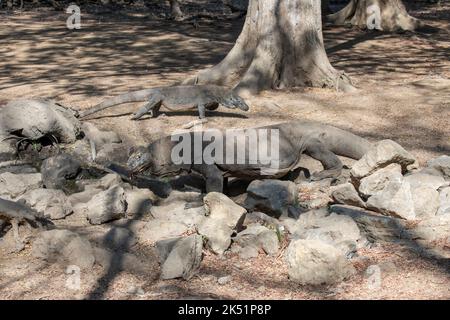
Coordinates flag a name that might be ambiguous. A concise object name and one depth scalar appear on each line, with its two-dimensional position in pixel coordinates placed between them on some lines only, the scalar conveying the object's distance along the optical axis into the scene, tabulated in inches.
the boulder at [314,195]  197.8
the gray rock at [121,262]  160.1
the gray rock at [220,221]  167.6
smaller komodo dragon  293.9
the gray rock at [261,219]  182.1
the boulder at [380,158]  194.5
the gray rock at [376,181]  186.4
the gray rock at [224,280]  153.4
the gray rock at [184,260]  155.1
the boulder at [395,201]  177.8
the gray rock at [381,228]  170.1
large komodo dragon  205.5
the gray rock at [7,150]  245.8
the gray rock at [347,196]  187.6
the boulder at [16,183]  207.0
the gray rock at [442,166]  206.4
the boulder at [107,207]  188.1
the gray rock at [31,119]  250.8
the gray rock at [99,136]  263.7
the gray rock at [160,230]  177.5
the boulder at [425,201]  178.7
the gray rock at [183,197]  204.7
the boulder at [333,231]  165.2
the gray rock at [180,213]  183.3
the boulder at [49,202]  192.1
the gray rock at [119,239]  172.1
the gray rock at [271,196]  187.3
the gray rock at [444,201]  178.3
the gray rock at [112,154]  251.6
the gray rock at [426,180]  188.0
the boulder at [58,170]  218.8
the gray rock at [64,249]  162.2
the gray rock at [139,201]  196.5
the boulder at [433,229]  167.8
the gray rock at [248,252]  165.8
